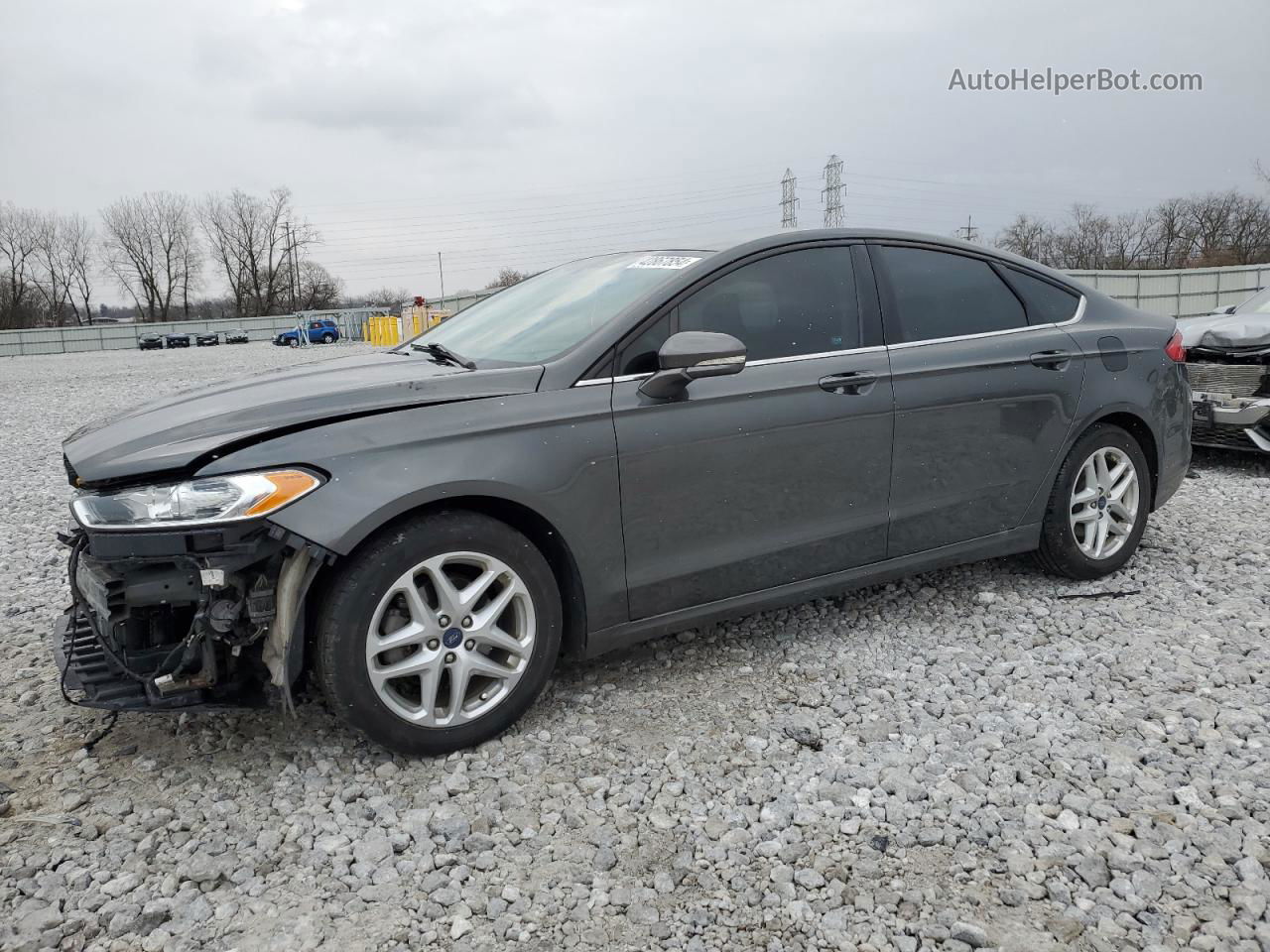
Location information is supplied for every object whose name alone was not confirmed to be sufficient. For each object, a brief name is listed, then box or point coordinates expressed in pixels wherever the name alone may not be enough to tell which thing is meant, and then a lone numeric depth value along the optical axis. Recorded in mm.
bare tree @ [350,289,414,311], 80688
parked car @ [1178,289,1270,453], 6629
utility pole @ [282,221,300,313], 79450
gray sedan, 2623
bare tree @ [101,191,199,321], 78688
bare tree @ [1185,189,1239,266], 47344
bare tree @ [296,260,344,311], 79938
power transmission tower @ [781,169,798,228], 54438
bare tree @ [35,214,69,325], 75188
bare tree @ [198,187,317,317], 79938
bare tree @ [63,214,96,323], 79000
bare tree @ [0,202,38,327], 68938
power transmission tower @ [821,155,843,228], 53969
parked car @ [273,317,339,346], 49344
